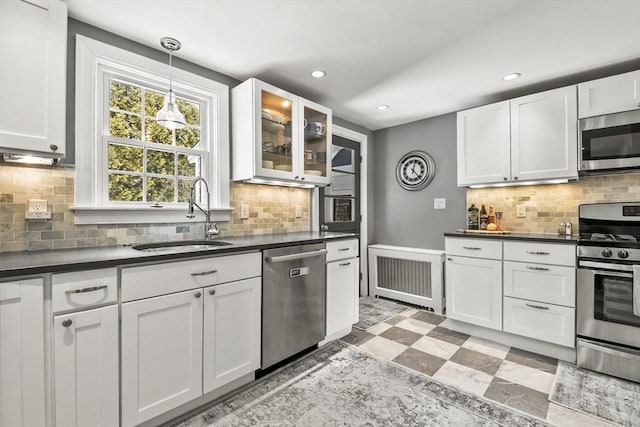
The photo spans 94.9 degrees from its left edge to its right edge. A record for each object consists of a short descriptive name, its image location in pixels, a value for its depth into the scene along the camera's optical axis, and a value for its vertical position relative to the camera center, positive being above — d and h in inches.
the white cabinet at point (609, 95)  89.5 +37.3
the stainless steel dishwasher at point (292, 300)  81.4 -26.0
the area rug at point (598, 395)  67.9 -46.5
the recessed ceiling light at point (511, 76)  101.6 +47.9
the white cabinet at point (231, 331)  69.1 -29.2
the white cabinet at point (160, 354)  57.2 -29.2
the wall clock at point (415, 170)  149.7 +22.7
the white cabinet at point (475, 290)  105.5 -29.2
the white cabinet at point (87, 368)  50.1 -27.4
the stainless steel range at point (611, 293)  81.4 -23.3
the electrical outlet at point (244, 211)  104.1 +0.7
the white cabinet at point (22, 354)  45.8 -22.4
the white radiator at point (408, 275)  136.7 -31.1
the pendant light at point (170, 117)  71.1 +23.6
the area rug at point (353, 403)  66.1 -46.6
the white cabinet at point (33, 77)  56.4 +27.5
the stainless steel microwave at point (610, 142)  90.2 +22.5
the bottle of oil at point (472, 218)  128.3 -2.2
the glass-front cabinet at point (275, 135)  95.0 +27.7
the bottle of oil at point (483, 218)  124.7 -2.2
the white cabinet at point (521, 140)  100.9 +27.5
